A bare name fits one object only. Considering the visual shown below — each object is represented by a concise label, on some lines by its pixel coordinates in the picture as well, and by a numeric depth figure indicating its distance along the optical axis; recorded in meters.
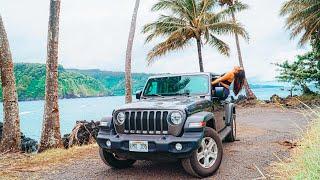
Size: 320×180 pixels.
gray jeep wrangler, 6.27
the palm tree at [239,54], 30.46
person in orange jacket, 8.59
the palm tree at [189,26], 23.95
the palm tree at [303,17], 26.53
